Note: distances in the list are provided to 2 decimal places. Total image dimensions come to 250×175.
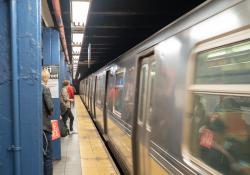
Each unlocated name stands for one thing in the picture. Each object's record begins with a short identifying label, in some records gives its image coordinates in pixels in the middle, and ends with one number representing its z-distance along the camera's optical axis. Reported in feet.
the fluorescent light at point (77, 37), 39.05
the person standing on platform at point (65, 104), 34.17
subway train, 7.22
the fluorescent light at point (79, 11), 22.20
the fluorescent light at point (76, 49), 55.34
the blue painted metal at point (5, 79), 10.13
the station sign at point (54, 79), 23.24
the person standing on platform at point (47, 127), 15.50
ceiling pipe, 19.54
